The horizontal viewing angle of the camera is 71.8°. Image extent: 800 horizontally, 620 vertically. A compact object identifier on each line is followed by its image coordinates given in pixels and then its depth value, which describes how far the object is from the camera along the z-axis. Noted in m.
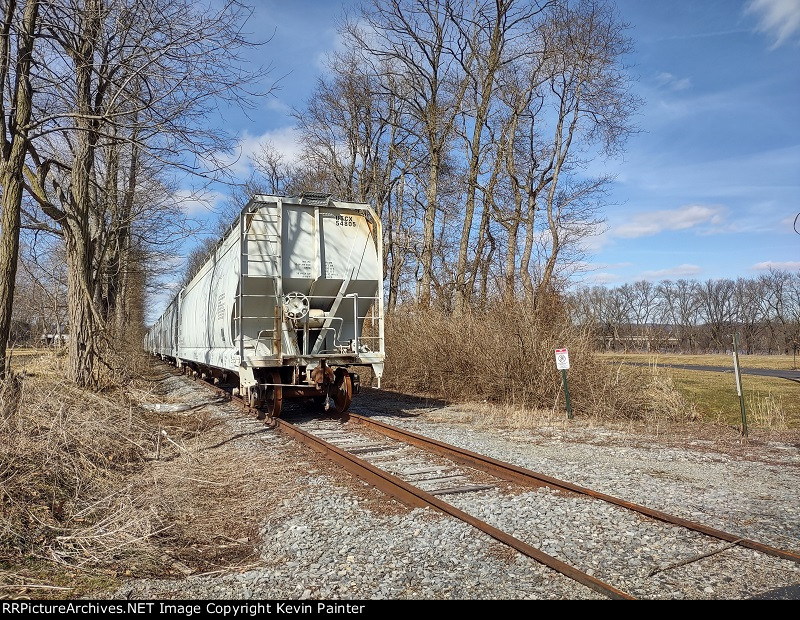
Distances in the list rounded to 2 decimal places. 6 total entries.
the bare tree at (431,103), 21.91
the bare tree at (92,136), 8.08
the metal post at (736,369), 9.64
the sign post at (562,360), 11.38
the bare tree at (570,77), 20.70
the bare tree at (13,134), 7.84
